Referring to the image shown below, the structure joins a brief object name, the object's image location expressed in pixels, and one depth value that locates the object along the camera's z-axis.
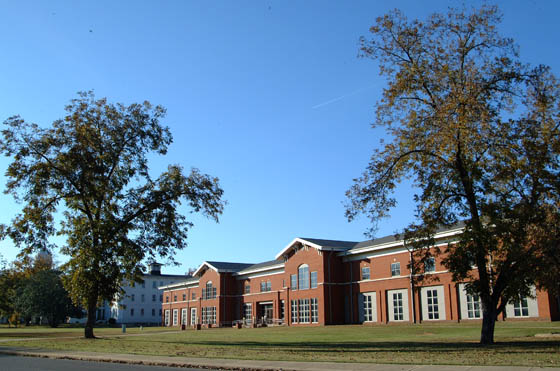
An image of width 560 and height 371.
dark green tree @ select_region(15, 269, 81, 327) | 95.31
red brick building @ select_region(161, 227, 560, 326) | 45.72
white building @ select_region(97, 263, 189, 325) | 123.38
